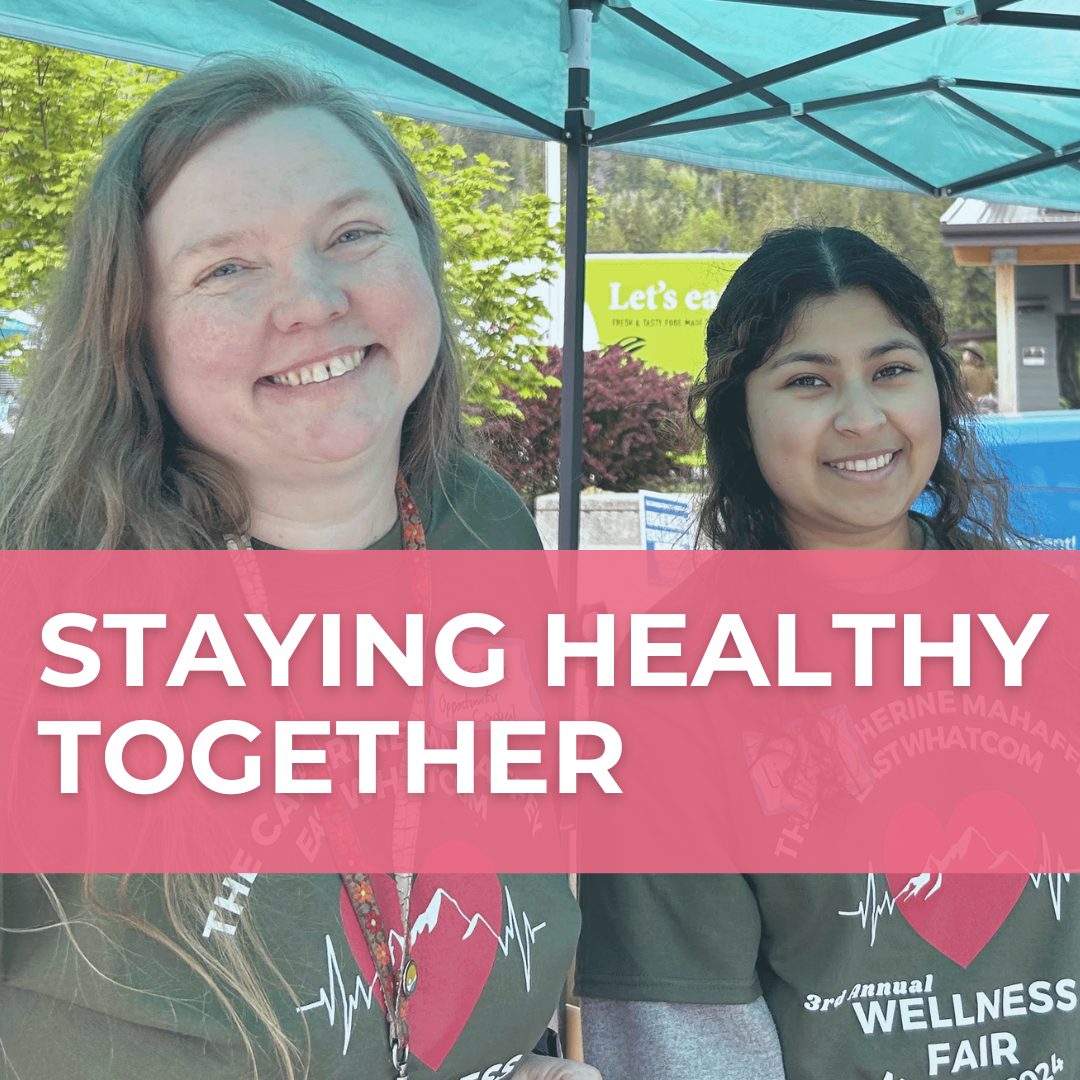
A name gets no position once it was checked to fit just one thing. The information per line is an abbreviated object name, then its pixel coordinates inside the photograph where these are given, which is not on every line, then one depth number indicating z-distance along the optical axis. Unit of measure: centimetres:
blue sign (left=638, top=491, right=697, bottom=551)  590
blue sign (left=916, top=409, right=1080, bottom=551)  531
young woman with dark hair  151
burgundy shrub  1184
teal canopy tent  272
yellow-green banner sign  1712
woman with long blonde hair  117
